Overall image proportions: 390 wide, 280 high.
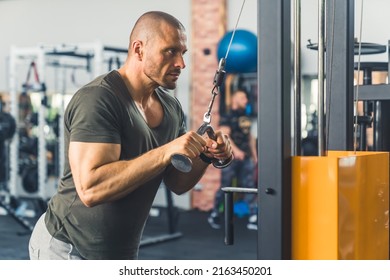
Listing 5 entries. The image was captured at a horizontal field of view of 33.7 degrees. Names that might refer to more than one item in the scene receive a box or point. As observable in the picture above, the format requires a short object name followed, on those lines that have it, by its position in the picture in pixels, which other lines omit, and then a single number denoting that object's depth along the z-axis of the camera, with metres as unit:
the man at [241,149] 6.52
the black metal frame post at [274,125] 1.52
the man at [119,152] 1.76
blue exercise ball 6.07
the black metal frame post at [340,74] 2.07
